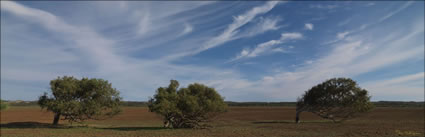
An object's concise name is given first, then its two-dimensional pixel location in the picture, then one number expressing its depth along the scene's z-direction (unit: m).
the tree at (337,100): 41.38
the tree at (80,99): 32.31
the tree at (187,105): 29.12
